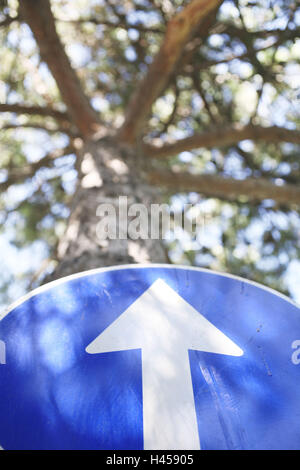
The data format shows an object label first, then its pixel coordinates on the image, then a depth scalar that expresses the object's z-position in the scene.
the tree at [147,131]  2.38
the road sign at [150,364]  0.86
